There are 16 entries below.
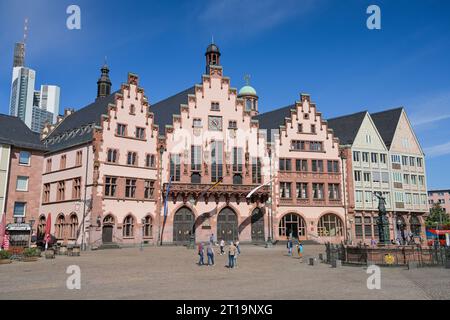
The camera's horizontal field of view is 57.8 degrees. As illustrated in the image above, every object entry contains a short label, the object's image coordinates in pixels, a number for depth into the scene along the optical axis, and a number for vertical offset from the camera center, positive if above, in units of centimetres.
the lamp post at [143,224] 4972 +75
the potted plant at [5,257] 2812 -185
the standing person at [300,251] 3374 -172
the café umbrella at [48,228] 3800 +18
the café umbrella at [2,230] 3423 +4
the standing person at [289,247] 3644 -151
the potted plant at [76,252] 3578 -187
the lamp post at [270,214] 5372 +204
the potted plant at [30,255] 3014 -182
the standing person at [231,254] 2584 -150
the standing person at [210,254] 2767 -160
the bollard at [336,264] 2593 -214
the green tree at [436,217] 9854 +302
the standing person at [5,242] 3572 -99
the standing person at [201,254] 2777 -160
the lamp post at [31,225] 4110 +49
